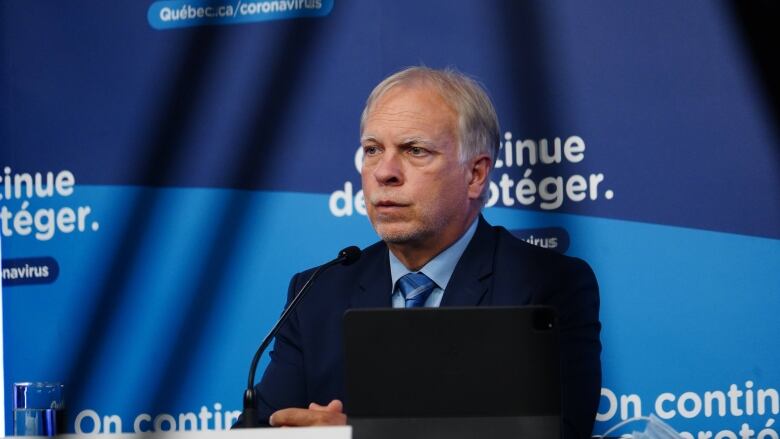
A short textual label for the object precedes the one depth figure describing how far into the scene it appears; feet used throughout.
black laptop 11.21
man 17.42
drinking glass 14.53
